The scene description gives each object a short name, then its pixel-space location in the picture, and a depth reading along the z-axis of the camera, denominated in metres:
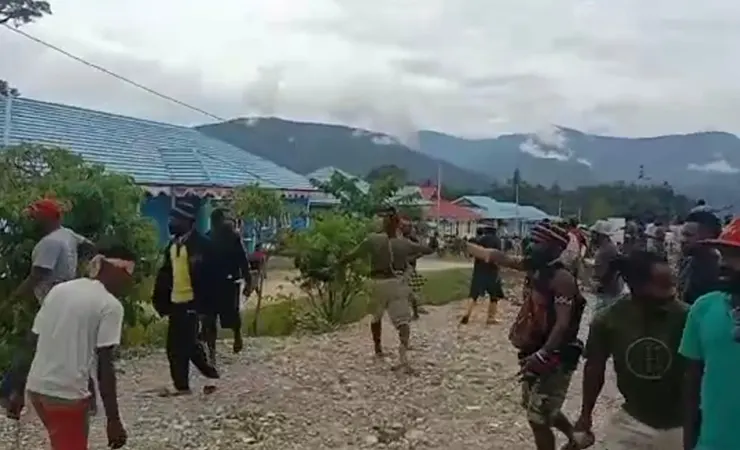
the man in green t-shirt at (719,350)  3.38
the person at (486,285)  13.98
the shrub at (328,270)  12.93
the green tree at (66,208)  8.60
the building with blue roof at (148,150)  22.12
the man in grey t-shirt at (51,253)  6.50
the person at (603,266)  8.25
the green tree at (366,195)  19.73
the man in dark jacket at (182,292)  8.17
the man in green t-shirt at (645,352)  4.06
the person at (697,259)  5.50
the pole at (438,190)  45.61
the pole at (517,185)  60.41
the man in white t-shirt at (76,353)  4.41
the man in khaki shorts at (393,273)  9.63
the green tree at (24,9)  29.08
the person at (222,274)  8.92
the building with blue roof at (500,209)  58.76
